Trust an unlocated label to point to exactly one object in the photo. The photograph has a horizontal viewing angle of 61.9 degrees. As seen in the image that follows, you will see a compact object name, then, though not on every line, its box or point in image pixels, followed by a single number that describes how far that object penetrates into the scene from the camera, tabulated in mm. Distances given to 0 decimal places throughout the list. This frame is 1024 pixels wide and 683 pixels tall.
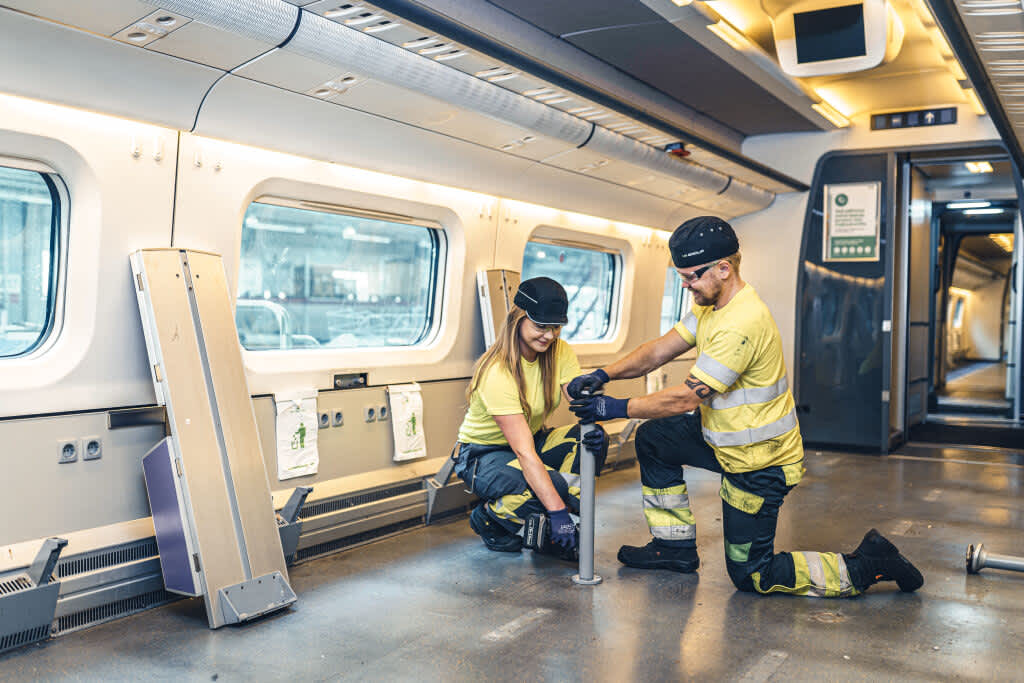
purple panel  3586
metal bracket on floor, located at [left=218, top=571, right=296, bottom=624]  3512
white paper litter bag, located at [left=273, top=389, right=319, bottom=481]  4555
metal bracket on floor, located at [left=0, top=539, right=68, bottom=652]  3154
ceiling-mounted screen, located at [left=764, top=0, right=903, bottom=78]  5414
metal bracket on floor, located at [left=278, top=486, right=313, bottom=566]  4234
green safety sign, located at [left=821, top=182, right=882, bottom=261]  8453
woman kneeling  4152
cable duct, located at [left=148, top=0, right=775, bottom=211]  3029
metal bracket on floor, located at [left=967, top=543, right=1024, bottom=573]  4180
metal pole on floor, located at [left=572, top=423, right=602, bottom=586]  4043
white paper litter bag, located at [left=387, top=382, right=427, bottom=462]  5246
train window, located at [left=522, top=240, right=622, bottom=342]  7555
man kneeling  3766
